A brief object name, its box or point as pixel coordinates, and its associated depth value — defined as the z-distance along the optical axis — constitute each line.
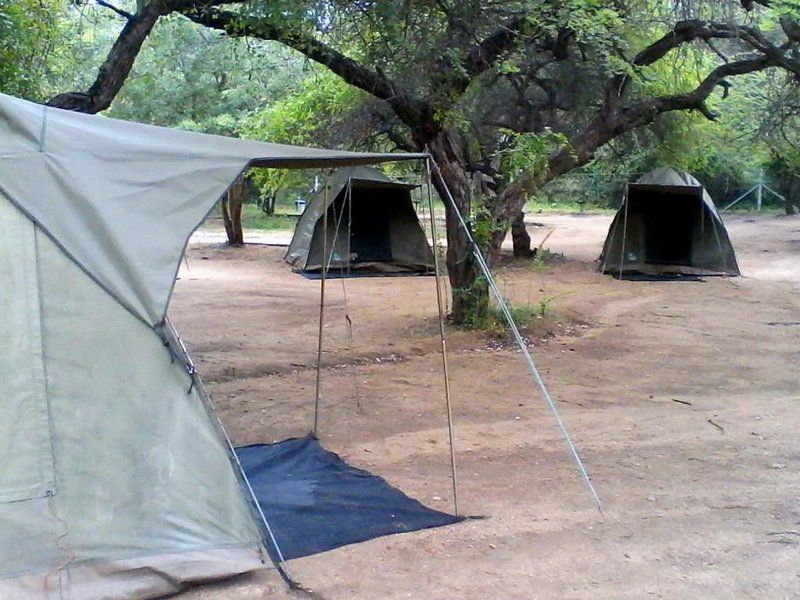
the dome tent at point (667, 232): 15.82
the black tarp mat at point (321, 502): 4.73
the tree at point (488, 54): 7.80
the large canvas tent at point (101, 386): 3.81
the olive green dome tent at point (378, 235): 16.77
